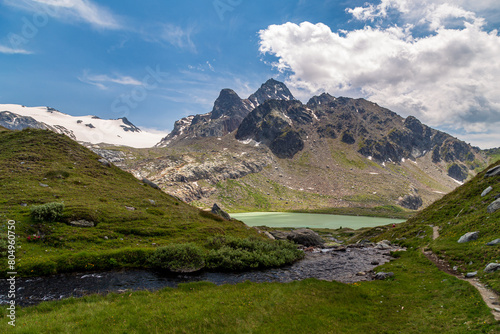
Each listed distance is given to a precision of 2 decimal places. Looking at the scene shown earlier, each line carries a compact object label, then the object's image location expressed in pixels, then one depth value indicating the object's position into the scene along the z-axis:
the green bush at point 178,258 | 32.03
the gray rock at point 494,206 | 34.48
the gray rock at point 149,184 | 78.64
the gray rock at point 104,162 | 72.15
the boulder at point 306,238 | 65.31
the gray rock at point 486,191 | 41.74
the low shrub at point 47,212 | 34.72
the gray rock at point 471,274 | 23.20
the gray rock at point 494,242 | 26.05
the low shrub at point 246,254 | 35.31
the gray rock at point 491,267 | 21.60
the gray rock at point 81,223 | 36.84
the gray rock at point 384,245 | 51.00
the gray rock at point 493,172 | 45.71
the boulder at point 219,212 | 80.82
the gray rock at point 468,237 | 31.45
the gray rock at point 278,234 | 77.81
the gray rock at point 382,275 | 30.73
